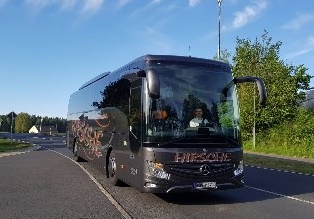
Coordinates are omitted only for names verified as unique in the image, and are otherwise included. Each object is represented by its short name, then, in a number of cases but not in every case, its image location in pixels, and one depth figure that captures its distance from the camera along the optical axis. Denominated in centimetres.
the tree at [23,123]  10135
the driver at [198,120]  516
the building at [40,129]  8930
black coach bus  505
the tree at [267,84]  1992
